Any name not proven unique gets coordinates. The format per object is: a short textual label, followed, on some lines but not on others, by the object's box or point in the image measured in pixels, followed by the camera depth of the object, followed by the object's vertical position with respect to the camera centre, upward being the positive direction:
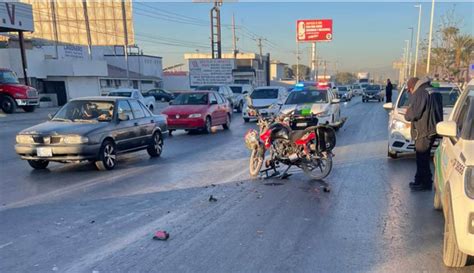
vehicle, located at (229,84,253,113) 27.40 -1.81
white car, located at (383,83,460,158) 8.63 -1.23
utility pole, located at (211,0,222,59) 44.34 +4.84
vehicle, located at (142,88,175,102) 45.84 -3.01
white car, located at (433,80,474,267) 3.20 -1.05
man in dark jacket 6.49 -0.95
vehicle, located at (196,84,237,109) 24.96 -1.45
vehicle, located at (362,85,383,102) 37.16 -2.76
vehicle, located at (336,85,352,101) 42.55 -2.81
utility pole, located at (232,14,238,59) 58.03 +3.44
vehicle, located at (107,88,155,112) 23.74 -1.39
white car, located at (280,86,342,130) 13.01 -1.44
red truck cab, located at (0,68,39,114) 22.50 -1.22
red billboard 51.58 +4.45
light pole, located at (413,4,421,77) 48.58 +2.44
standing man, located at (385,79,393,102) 25.84 -1.66
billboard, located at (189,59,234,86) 44.34 -0.40
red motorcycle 7.42 -1.54
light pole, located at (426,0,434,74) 37.00 +2.32
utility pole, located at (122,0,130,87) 44.20 +4.99
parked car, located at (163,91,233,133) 15.03 -1.68
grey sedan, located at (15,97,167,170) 8.02 -1.35
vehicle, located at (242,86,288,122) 18.34 -1.58
